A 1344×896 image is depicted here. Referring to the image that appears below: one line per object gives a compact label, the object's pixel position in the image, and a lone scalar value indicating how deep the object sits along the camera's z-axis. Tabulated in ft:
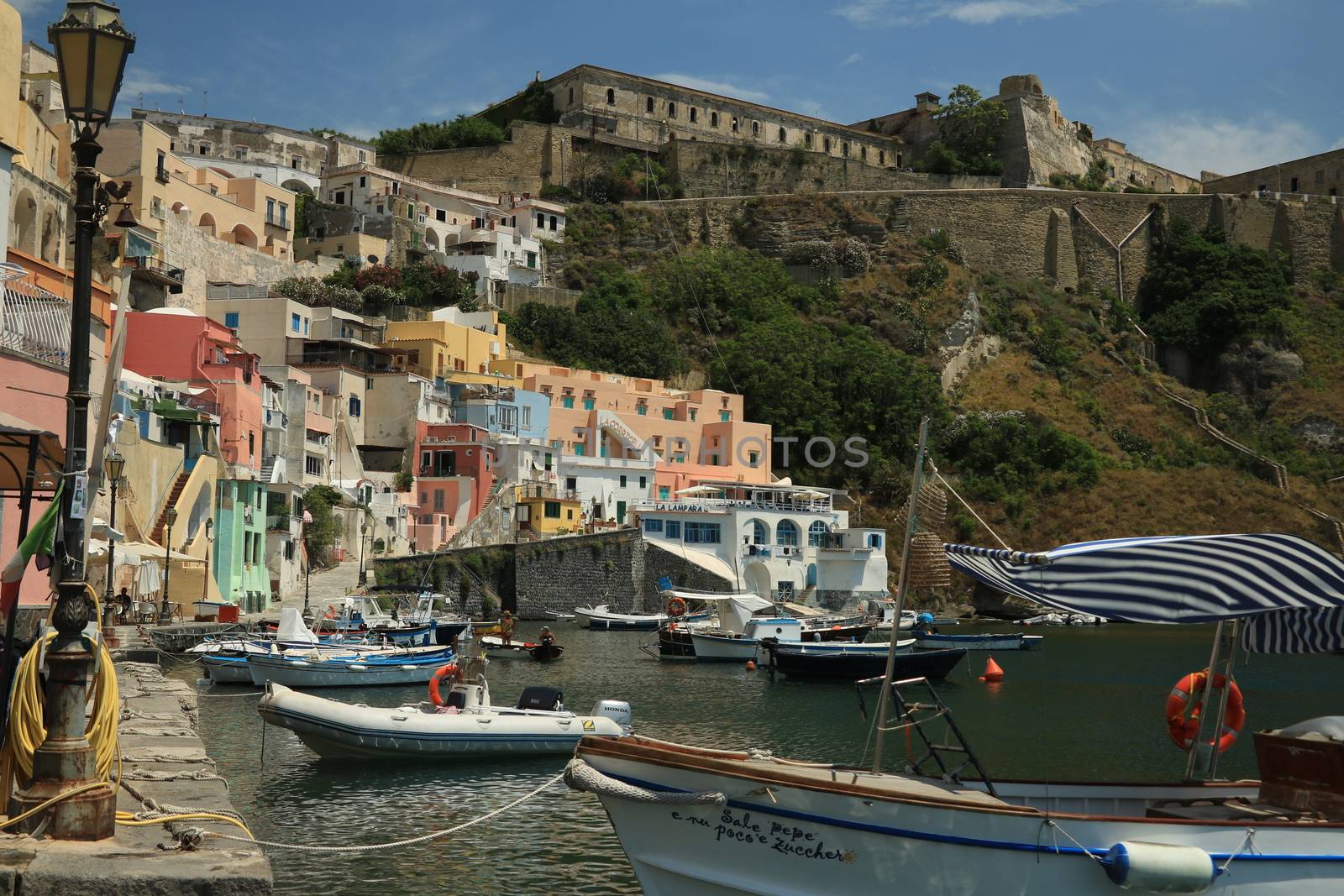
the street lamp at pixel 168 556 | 104.78
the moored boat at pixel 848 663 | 116.26
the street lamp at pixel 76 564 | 26.08
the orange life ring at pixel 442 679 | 68.95
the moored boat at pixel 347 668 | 90.38
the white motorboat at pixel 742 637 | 136.46
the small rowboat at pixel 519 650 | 122.52
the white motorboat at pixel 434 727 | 63.57
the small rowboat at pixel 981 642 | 143.54
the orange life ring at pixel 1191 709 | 39.81
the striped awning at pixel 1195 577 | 34.14
